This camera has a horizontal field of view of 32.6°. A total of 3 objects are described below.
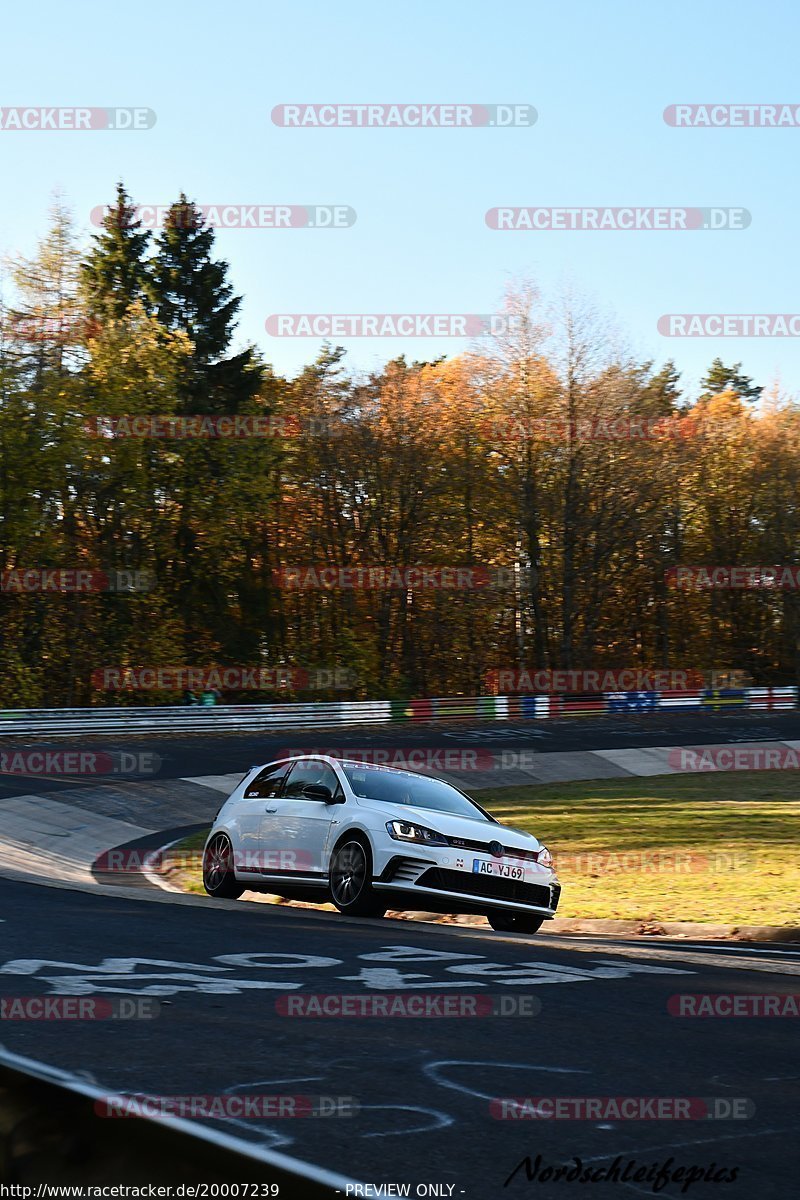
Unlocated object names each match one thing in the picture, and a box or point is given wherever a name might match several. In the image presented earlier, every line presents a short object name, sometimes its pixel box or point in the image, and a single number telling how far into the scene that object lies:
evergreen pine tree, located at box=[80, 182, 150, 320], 52.72
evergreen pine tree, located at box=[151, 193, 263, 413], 52.09
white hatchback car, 11.73
